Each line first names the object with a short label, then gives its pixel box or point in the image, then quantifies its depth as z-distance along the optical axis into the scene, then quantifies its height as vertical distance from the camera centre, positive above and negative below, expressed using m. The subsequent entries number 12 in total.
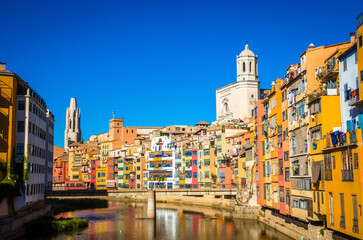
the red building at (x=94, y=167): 149.50 +4.64
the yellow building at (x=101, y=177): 142.12 +1.42
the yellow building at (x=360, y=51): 31.94 +8.43
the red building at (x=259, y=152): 61.47 +3.57
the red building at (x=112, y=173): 139.38 +2.56
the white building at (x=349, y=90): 33.62 +6.42
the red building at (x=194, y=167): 105.19 +3.00
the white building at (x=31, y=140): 52.94 +4.90
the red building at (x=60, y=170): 164.82 +4.23
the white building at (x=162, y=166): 115.69 +3.56
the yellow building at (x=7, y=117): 50.72 +6.88
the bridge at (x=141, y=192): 72.64 -1.68
